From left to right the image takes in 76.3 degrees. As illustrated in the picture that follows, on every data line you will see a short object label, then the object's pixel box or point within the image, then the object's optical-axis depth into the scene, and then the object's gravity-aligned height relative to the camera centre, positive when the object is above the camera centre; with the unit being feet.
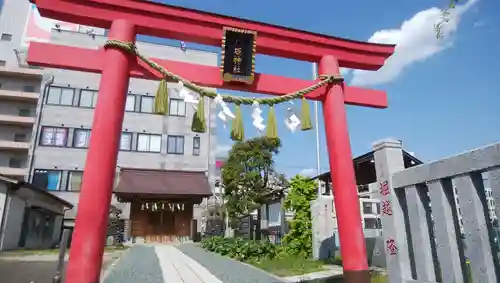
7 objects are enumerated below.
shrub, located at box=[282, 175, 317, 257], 43.06 +1.28
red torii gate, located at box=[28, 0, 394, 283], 15.62 +8.83
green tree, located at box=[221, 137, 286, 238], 69.26 +11.00
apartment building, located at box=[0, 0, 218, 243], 85.92 +26.84
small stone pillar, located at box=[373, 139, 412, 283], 13.29 +0.58
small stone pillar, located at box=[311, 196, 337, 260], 40.50 -0.65
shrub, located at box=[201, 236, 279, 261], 43.52 -3.41
